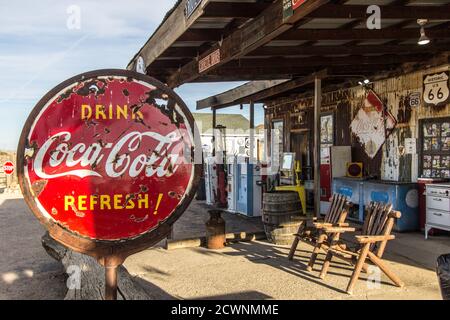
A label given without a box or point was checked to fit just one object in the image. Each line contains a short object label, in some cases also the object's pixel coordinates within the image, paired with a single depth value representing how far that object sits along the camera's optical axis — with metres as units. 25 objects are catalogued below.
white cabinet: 7.57
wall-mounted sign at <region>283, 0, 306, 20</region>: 4.09
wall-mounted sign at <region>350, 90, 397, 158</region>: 9.81
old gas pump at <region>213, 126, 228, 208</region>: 12.05
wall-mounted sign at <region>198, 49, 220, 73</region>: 6.60
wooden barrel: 7.24
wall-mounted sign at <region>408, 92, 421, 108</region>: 8.85
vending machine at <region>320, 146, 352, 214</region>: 10.73
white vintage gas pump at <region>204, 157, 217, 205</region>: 12.36
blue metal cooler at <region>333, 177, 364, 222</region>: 9.65
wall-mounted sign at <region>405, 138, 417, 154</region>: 8.95
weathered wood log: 3.23
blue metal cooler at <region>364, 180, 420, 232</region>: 8.52
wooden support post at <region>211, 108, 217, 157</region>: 14.39
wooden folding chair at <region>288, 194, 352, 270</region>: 5.71
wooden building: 5.08
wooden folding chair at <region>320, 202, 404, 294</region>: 4.91
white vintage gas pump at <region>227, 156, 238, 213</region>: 11.07
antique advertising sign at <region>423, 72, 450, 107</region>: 8.15
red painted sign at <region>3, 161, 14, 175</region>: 18.03
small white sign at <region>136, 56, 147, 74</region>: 8.17
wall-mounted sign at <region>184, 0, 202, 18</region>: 5.14
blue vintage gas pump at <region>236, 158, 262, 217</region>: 10.41
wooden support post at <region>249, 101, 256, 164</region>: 12.69
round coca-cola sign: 1.57
